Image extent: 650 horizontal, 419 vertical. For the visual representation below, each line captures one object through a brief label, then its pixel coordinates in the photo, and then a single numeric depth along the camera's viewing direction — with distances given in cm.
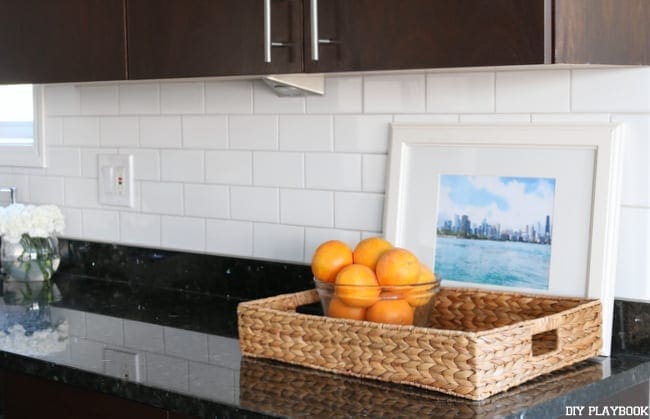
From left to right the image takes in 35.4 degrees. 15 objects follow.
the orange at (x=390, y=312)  176
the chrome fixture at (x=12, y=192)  289
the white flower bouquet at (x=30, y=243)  268
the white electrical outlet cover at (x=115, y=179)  273
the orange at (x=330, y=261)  188
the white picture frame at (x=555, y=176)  186
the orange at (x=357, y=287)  177
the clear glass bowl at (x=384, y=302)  177
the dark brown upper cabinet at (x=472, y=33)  162
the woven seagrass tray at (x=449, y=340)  160
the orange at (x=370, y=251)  186
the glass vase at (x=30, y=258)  275
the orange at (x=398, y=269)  178
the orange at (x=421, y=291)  179
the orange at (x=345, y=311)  179
